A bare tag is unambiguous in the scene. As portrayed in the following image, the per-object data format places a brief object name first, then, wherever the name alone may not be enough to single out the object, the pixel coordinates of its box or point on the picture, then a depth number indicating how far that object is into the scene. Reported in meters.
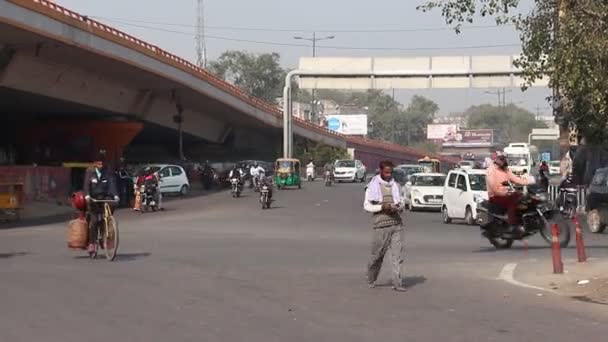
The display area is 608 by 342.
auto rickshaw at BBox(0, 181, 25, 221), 29.59
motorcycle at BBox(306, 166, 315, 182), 70.06
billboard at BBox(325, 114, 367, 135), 148.38
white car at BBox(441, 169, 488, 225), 27.66
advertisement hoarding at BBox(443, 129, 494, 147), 143.25
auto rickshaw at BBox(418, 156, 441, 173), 58.46
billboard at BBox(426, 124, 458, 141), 167.50
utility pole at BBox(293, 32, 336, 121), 139.55
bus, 60.30
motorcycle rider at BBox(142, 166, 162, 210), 35.38
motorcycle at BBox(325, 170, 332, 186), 58.55
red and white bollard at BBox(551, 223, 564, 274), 13.96
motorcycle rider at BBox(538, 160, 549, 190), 34.88
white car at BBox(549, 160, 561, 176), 74.49
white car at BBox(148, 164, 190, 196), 44.41
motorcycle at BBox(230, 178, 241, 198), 44.34
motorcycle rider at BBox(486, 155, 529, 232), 18.14
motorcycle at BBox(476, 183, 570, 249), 18.28
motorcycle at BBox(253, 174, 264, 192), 37.84
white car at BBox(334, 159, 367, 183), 66.88
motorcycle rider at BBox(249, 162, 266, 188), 44.79
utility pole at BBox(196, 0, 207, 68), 103.25
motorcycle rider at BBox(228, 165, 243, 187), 44.66
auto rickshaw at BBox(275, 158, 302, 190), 53.94
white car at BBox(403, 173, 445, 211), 35.00
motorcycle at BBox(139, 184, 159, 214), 34.94
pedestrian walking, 12.61
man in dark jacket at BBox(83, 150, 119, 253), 16.34
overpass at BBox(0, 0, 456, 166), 35.69
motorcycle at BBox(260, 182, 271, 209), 36.69
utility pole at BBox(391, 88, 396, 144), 189.88
